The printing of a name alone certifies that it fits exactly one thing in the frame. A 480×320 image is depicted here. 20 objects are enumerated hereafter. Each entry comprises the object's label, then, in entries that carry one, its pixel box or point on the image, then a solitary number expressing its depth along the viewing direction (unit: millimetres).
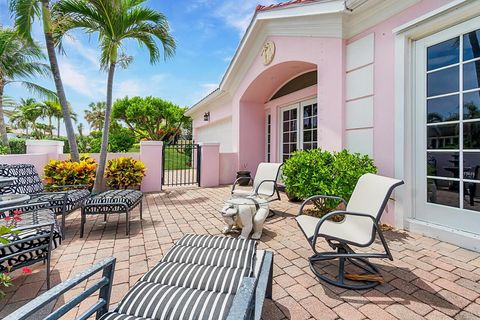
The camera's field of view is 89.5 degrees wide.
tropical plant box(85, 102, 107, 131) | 39594
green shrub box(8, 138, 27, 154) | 15298
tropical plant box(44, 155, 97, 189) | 5828
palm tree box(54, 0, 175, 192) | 5898
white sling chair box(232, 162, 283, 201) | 5273
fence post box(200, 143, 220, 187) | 8544
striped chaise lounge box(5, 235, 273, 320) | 1141
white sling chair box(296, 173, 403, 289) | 2391
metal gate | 8641
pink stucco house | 3320
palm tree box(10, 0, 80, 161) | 5637
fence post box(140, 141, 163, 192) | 7598
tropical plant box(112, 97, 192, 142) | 21438
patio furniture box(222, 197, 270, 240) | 3623
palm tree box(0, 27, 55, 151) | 11789
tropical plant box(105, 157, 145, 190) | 6715
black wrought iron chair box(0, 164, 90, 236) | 3816
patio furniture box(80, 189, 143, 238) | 3863
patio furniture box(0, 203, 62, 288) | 2102
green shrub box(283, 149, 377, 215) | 3916
